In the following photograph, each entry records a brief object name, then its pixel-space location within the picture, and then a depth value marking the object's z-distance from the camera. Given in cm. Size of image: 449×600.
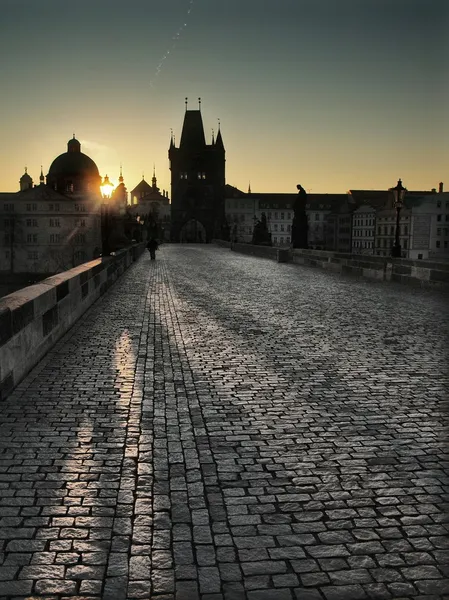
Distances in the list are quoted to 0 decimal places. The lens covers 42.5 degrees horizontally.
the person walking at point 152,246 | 3609
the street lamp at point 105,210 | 2202
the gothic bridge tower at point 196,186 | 11150
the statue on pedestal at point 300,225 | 3353
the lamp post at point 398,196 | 2220
